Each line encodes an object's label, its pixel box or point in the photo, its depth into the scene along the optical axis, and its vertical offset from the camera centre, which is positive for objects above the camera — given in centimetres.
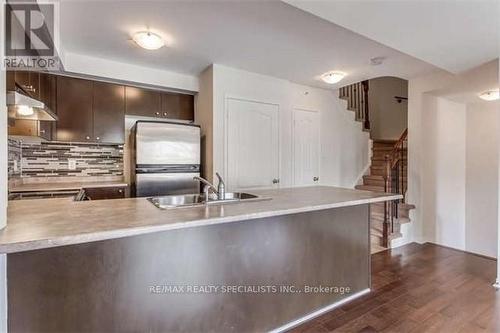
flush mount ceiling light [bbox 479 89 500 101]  360 +94
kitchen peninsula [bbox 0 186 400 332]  129 -61
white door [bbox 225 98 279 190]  379 +28
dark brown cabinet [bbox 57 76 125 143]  344 +69
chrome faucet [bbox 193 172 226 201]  222 -24
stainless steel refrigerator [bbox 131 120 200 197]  333 +7
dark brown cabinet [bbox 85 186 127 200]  340 -37
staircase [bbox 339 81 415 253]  395 -24
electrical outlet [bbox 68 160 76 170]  376 -2
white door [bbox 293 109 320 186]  454 +29
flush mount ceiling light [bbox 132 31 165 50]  267 +123
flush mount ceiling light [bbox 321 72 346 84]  379 +123
